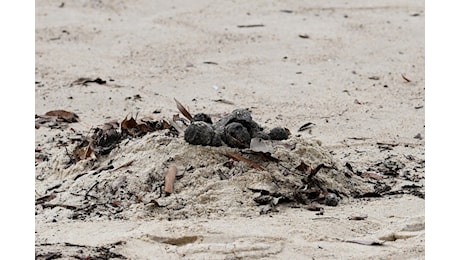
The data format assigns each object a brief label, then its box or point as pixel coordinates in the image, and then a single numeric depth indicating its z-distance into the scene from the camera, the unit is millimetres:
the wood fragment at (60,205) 7281
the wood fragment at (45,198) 7481
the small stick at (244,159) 7371
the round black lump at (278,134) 7922
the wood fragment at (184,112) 8239
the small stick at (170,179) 7203
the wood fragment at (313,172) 7426
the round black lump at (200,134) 7480
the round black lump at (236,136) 7531
